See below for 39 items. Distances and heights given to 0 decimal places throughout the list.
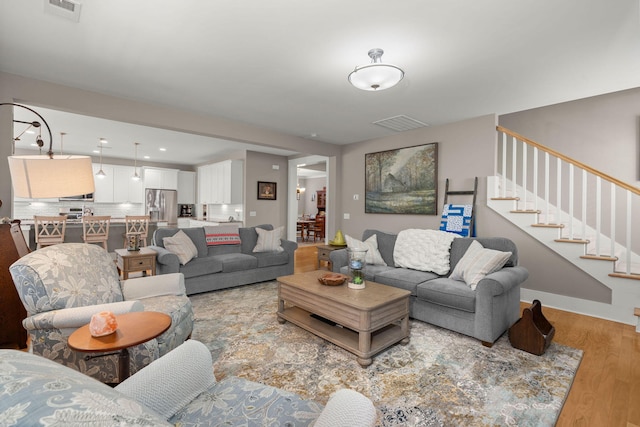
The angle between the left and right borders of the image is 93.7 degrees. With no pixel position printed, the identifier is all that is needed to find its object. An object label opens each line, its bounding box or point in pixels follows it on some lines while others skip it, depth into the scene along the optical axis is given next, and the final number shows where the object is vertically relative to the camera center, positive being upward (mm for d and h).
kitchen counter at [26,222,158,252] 5242 -520
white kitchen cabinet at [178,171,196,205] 8883 +598
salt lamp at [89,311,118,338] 1479 -591
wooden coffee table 2350 -892
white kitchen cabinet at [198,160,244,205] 7230 +646
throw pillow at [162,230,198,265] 3931 -524
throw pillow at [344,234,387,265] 3867 -506
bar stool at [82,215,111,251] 5441 -447
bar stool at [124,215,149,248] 5965 -398
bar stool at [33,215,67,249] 4922 -415
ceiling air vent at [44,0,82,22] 1985 +1350
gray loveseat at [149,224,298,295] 3936 -778
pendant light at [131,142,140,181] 7618 +1007
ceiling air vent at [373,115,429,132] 4404 +1330
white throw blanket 3416 -484
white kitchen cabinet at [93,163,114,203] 7598 +539
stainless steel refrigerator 8328 +65
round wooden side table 1390 -642
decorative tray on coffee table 2852 -681
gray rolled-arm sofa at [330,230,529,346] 2604 -802
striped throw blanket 4578 -419
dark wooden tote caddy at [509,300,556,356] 2484 -1044
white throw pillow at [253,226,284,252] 4820 -528
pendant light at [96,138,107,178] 6051 +805
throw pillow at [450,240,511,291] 2801 -520
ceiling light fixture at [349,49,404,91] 2369 +1098
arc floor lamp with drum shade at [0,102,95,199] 1685 +175
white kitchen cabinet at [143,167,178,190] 8219 +822
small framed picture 7465 +456
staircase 3244 -144
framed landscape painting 4777 +500
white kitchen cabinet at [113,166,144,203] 7859 +544
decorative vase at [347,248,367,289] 2788 -539
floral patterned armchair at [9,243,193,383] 1803 -632
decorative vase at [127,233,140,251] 3854 -493
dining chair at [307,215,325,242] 9789 -607
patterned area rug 1814 -1204
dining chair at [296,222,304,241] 9914 -695
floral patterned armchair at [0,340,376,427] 414 -618
